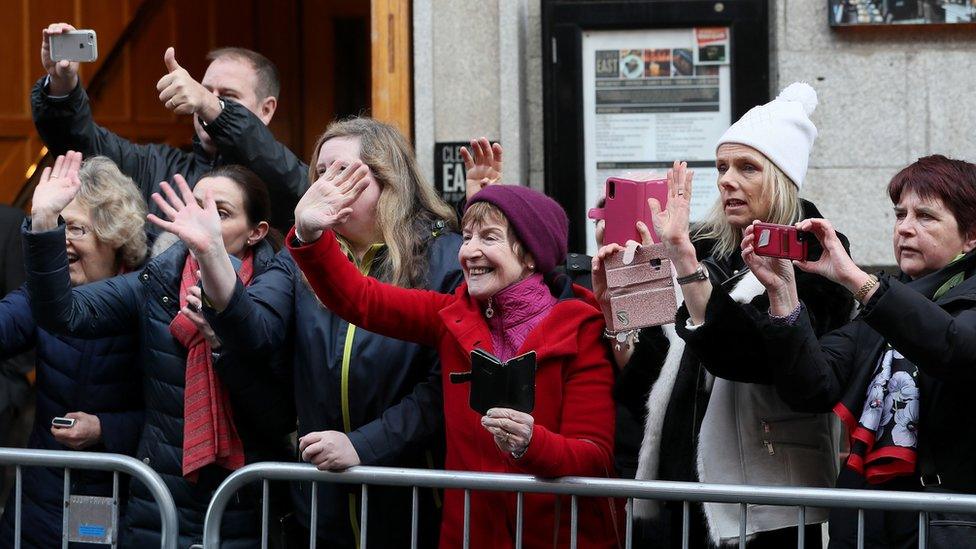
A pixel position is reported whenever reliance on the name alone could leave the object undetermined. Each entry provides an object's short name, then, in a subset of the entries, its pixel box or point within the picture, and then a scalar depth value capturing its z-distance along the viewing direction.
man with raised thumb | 4.71
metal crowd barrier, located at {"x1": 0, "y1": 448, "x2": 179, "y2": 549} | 3.75
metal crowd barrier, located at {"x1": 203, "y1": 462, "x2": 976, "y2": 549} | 3.25
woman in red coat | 3.74
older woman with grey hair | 4.51
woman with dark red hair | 3.29
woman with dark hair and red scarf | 4.20
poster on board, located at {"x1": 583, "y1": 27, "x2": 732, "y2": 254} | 5.81
